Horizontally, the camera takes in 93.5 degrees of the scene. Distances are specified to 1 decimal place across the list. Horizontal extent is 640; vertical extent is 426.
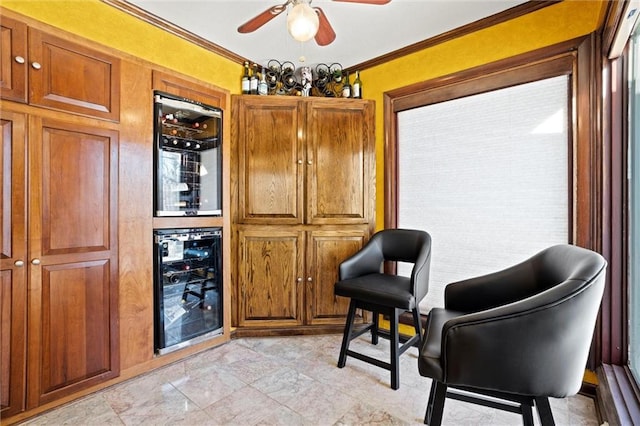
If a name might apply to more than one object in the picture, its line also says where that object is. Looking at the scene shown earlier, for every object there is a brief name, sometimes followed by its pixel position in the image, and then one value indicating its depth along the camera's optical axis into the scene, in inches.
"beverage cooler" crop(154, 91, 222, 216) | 85.4
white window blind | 77.6
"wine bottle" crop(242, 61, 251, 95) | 107.1
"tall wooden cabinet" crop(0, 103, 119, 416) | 61.6
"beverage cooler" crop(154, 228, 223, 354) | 85.5
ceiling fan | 54.9
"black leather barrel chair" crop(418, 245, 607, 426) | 41.0
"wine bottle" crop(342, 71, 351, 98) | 111.3
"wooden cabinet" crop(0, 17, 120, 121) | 61.2
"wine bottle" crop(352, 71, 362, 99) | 111.5
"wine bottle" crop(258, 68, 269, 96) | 107.4
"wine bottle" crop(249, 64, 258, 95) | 107.0
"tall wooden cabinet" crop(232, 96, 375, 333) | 104.5
